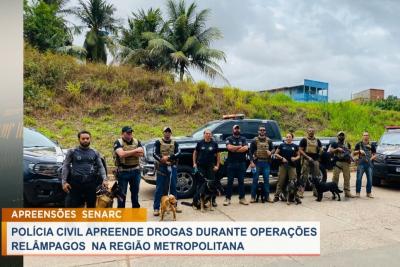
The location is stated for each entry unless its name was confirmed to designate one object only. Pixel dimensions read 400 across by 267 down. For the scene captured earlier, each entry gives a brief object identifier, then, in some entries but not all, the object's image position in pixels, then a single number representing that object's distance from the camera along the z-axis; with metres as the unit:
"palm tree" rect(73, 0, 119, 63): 28.66
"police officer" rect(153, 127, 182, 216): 6.45
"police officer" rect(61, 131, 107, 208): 4.92
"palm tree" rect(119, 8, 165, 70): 25.06
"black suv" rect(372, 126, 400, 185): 9.41
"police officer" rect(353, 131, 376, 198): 8.37
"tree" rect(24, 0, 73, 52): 20.96
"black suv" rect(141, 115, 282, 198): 7.64
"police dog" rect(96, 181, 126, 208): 5.30
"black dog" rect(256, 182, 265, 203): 7.73
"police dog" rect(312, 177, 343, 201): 7.93
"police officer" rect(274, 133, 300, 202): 7.79
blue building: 44.00
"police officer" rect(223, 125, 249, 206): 7.33
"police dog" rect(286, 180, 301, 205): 7.62
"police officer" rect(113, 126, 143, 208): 5.89
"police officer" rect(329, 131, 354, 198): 8.30
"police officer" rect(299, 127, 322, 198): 8.20
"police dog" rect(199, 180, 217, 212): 6.77
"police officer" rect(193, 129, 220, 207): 6.95
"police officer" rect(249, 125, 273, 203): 7.67
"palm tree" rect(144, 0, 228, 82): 23.88
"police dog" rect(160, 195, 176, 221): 6.01
